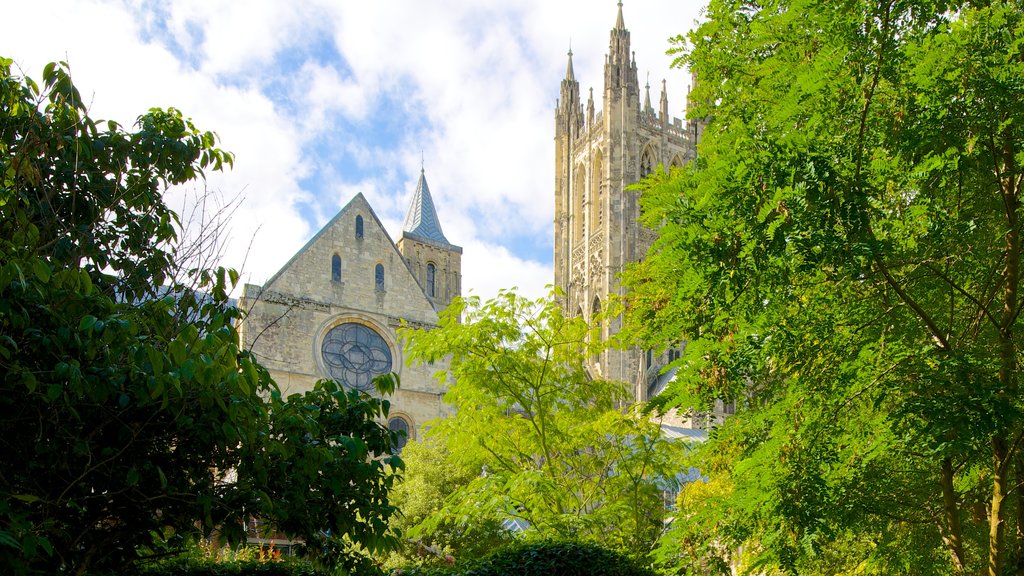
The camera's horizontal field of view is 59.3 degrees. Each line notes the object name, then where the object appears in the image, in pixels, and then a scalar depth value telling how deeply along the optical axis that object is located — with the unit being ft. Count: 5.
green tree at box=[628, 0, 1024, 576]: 19.98
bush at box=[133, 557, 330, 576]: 31.73
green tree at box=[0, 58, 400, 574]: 17.65
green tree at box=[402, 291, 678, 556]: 41.29
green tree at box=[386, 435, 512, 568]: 54.19
